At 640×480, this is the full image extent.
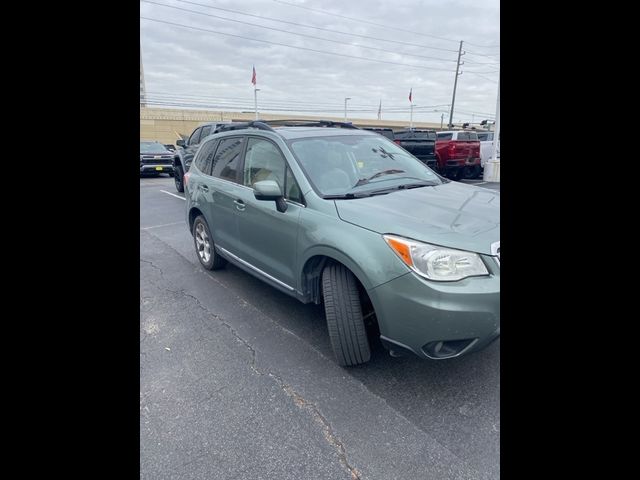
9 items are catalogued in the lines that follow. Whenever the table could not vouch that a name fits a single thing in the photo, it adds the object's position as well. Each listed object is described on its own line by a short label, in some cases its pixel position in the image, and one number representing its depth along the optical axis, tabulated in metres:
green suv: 2.20
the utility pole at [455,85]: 41.12
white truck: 13.07
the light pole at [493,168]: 12.27
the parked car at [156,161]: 15.33
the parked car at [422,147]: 13.01
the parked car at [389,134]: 12.35
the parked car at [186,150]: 10.84
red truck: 12.34
